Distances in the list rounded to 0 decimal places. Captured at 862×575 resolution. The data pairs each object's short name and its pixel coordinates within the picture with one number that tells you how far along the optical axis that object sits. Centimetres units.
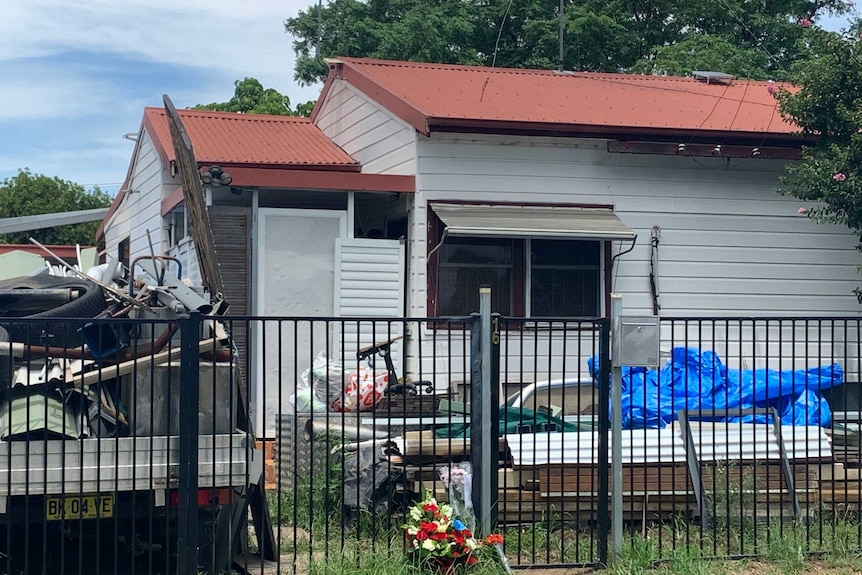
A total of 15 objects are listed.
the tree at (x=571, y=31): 2592
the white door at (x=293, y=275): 1122
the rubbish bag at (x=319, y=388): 925
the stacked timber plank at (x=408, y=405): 864
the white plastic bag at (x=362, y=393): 913
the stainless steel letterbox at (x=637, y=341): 663
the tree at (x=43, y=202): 4069
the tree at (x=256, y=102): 3080
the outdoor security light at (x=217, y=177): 1045
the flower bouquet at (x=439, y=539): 623
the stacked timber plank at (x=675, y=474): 724
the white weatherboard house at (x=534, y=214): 1120
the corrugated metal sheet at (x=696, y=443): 732
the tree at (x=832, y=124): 1076
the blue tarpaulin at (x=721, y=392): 856
